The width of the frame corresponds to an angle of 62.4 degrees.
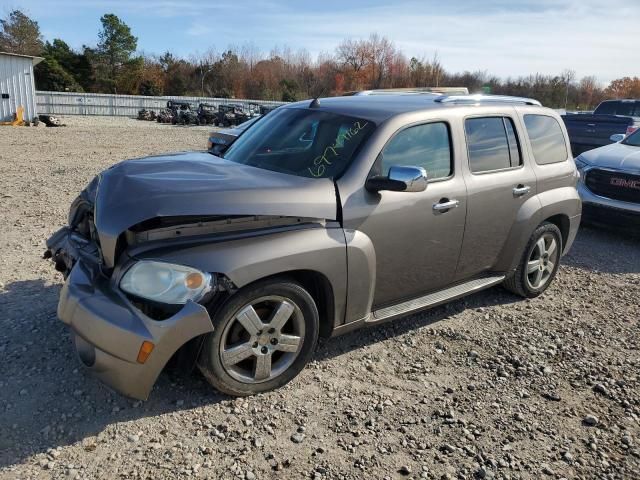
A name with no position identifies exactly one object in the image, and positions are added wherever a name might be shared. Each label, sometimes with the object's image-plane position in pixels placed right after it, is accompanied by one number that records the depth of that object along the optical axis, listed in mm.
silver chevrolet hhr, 2910
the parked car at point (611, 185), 7242
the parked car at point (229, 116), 34156
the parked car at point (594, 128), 11539
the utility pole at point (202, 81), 64625
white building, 28500
